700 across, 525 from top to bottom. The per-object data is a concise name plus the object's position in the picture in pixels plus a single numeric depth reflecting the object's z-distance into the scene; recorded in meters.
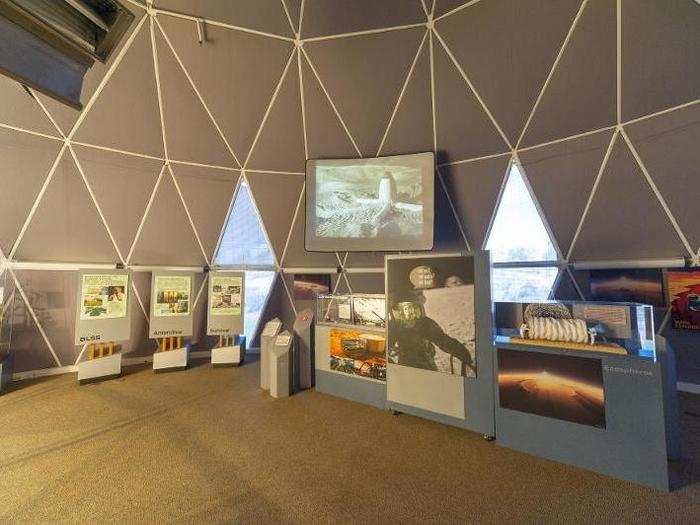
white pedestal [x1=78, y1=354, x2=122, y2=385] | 5.67
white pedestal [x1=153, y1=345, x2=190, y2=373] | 6.31
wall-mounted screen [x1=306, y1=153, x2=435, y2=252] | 6.57
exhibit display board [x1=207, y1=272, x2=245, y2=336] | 6.82
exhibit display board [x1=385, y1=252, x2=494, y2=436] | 3.65
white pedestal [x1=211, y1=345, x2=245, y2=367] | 6.73
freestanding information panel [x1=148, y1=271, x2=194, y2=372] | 6.41
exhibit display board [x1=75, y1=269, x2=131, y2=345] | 5.74
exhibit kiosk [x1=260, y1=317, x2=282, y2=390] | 5.29
